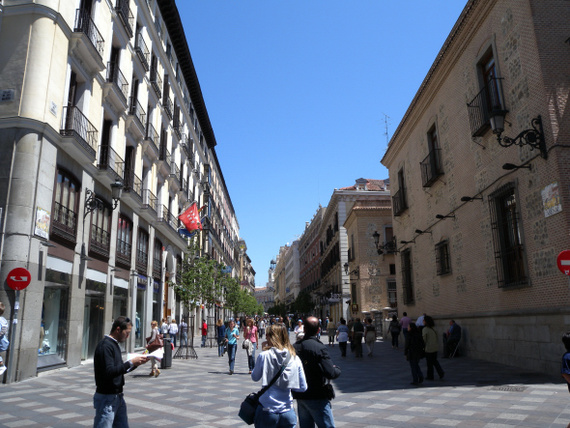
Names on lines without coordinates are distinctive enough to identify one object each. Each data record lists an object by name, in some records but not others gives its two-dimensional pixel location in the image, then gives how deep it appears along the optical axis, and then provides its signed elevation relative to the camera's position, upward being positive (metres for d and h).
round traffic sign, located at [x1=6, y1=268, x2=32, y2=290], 11.03 +0.98
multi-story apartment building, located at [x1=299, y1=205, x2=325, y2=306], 66.00 +9.19
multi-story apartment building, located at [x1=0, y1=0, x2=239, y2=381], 12.49 +5.18
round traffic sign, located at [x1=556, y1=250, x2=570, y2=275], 8.56 +0.88
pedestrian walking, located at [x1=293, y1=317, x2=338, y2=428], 4.39 -0.74
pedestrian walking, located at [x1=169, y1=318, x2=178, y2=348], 18.91 -0.55
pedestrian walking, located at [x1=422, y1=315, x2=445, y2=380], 11.31 -0.90
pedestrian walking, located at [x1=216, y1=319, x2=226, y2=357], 21.06 -1.09
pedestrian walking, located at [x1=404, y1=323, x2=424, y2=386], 10.73 -0.93
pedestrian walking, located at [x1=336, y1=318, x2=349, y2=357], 19.36 -1.04
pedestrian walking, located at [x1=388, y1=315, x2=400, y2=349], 22.41 -0.92
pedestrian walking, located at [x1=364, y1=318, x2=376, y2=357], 18.77 -1.01
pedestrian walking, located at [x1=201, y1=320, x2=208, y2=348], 28.89 -1.13
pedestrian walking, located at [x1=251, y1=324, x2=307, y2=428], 3.96 -0.58
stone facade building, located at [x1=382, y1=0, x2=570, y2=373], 10.81 +3.79
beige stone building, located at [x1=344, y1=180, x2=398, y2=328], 36.06 +4.07
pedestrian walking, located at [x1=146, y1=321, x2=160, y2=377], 13.10 -1.37
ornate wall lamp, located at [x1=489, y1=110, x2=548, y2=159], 10.91 +4.27
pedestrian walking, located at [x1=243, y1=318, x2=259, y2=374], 14.09 -0.69
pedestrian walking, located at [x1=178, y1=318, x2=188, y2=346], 23.18 -0.72
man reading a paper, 4.29 -0.62
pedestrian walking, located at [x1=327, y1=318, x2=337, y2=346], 24.59 -0.96
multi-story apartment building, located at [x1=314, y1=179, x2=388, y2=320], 45.38 +7.30
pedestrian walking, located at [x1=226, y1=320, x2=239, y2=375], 13.85 -0.82
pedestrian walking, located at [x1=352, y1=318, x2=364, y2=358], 18.45 -1.01
